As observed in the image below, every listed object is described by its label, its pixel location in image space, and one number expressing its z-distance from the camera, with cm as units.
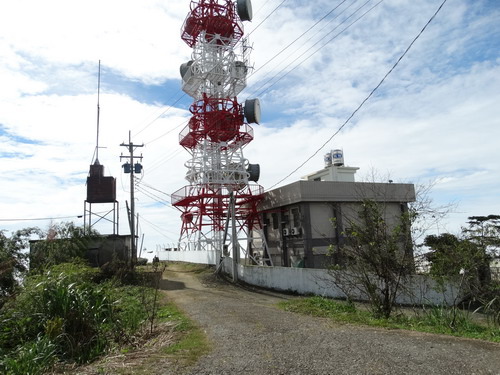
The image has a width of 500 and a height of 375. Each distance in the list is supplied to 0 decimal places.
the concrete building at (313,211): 2455
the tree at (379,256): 1100
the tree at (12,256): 1016
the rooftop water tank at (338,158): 3491
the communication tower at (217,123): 2781
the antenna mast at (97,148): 3351
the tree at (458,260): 1175
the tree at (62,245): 1920
